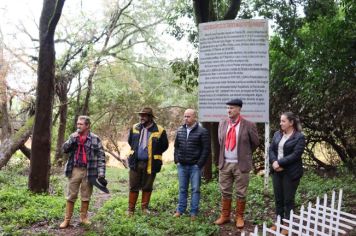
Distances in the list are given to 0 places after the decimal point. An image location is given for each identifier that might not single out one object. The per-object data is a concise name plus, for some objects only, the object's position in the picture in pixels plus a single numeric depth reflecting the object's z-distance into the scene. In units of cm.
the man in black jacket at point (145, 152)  788
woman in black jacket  648
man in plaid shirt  730
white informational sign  908
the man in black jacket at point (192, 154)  764
